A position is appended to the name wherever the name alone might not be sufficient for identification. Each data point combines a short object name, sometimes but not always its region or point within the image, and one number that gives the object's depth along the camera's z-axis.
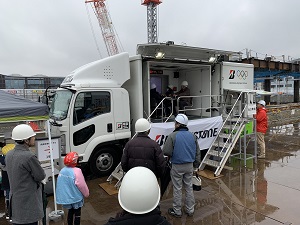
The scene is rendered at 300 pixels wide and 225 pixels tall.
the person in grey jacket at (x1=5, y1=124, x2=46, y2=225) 2.82
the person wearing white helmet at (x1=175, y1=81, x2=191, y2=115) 8.04
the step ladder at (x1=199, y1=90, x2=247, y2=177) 6.59
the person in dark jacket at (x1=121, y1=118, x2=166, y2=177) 3.73
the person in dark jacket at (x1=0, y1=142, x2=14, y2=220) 3.99
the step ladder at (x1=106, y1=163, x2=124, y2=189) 5.75
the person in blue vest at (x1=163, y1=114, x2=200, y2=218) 4.17
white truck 6.02
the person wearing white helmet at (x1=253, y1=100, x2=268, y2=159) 8.00
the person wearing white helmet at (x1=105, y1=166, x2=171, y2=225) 1.54
